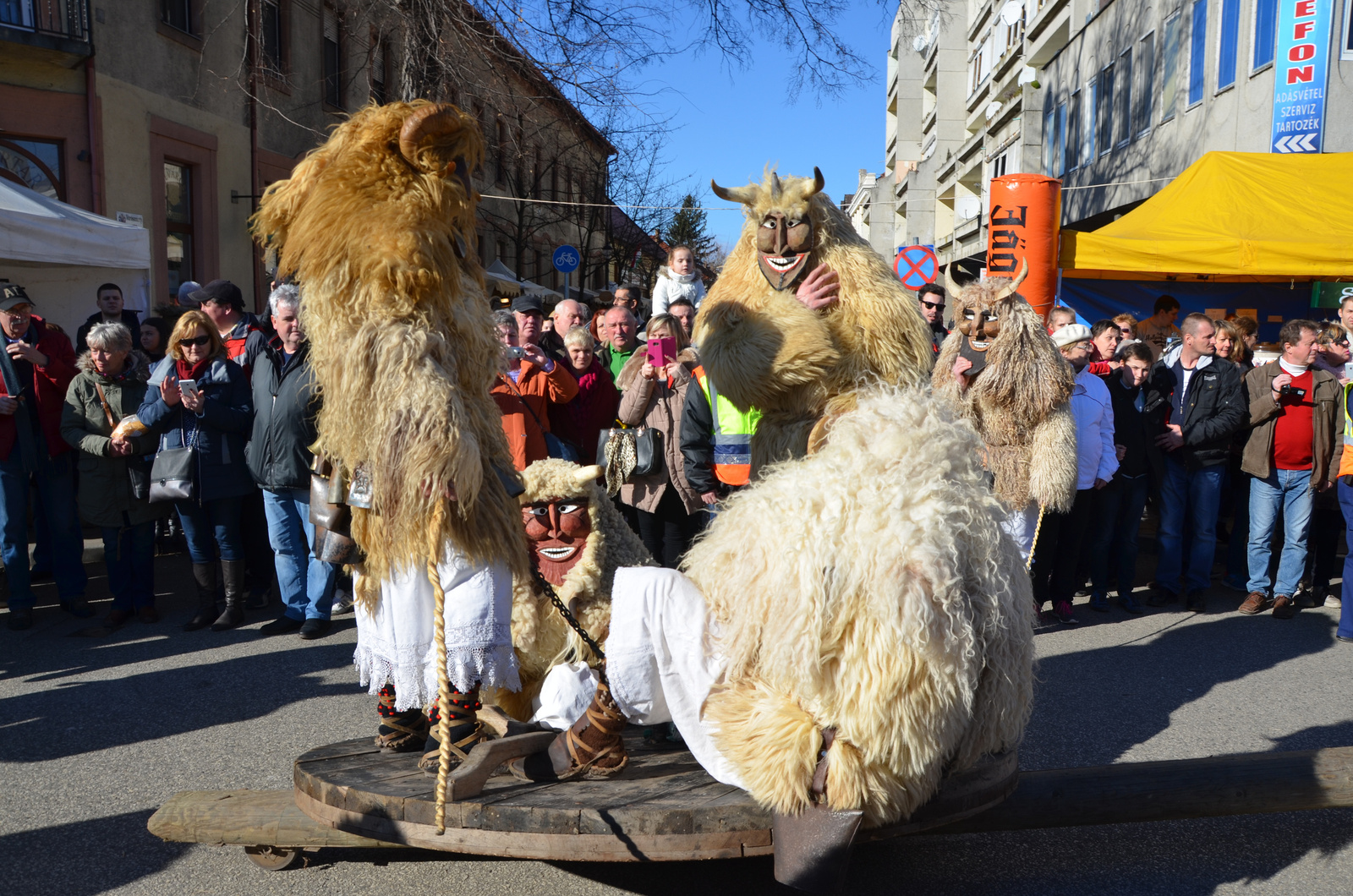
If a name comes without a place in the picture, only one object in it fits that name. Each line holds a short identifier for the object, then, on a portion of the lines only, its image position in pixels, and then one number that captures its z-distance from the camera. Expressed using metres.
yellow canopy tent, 7.98
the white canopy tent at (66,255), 7.72
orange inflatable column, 8.45
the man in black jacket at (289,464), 5.41
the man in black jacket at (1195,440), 6.48
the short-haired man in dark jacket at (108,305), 8.21
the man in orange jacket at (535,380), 5.50
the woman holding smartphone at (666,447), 5.33
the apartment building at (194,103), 11.34
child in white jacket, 9.55
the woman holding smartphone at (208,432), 5.70
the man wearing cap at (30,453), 5.78
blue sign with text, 12.09
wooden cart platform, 2.42
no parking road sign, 10.21
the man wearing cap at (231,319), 6.30
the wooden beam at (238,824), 2.83
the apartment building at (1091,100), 13.90
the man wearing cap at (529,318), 6.23
